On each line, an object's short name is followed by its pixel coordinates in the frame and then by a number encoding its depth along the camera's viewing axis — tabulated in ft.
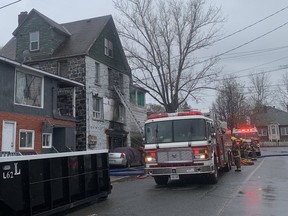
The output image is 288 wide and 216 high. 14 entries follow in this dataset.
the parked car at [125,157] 76.69
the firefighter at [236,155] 66.23
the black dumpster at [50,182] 25.85
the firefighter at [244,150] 91.83
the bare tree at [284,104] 257.09
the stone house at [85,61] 95.50
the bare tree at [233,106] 182.31
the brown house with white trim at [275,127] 278.67
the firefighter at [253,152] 101.00
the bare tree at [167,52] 114.62
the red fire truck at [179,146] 44.32
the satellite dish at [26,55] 100.10
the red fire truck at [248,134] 115.72
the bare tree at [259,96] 232.32
